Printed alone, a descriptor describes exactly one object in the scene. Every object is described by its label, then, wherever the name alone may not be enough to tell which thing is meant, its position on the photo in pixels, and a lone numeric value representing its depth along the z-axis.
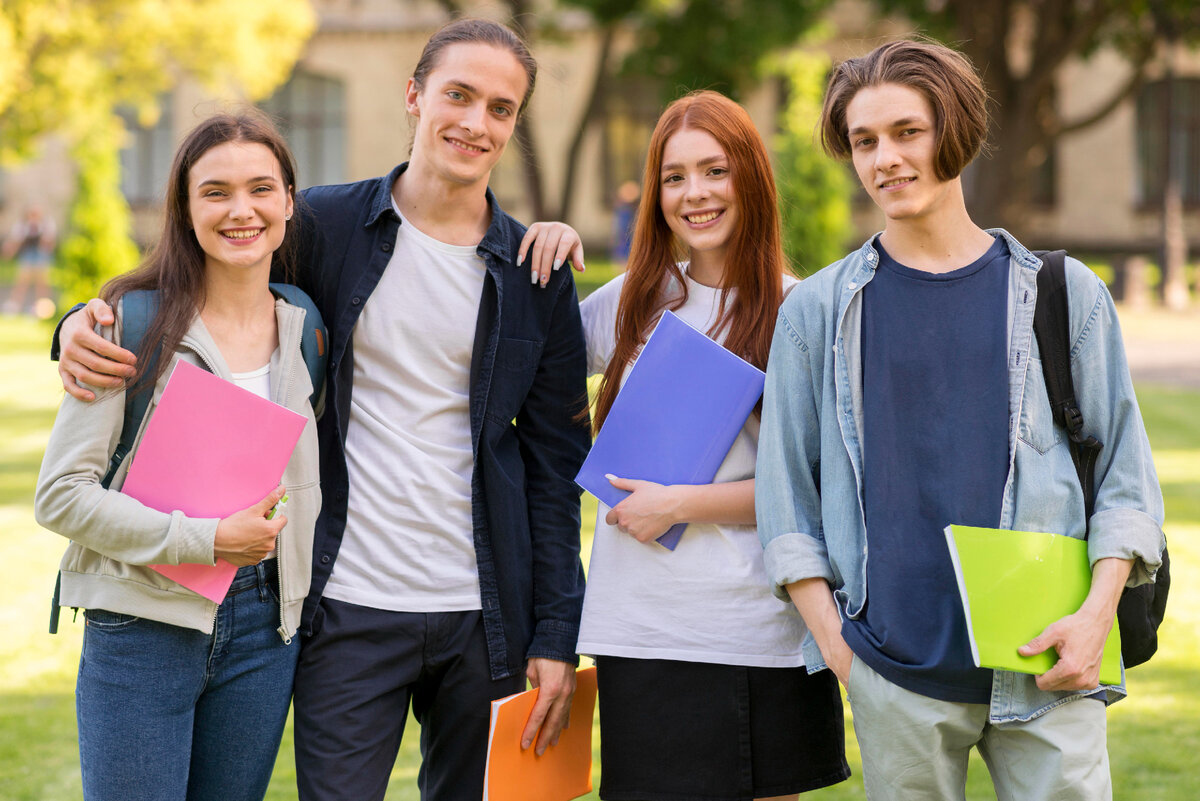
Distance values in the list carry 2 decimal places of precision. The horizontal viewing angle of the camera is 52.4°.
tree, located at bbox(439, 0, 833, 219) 18.92
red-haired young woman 2.60
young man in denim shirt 2.19
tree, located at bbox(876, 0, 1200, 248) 17.20
